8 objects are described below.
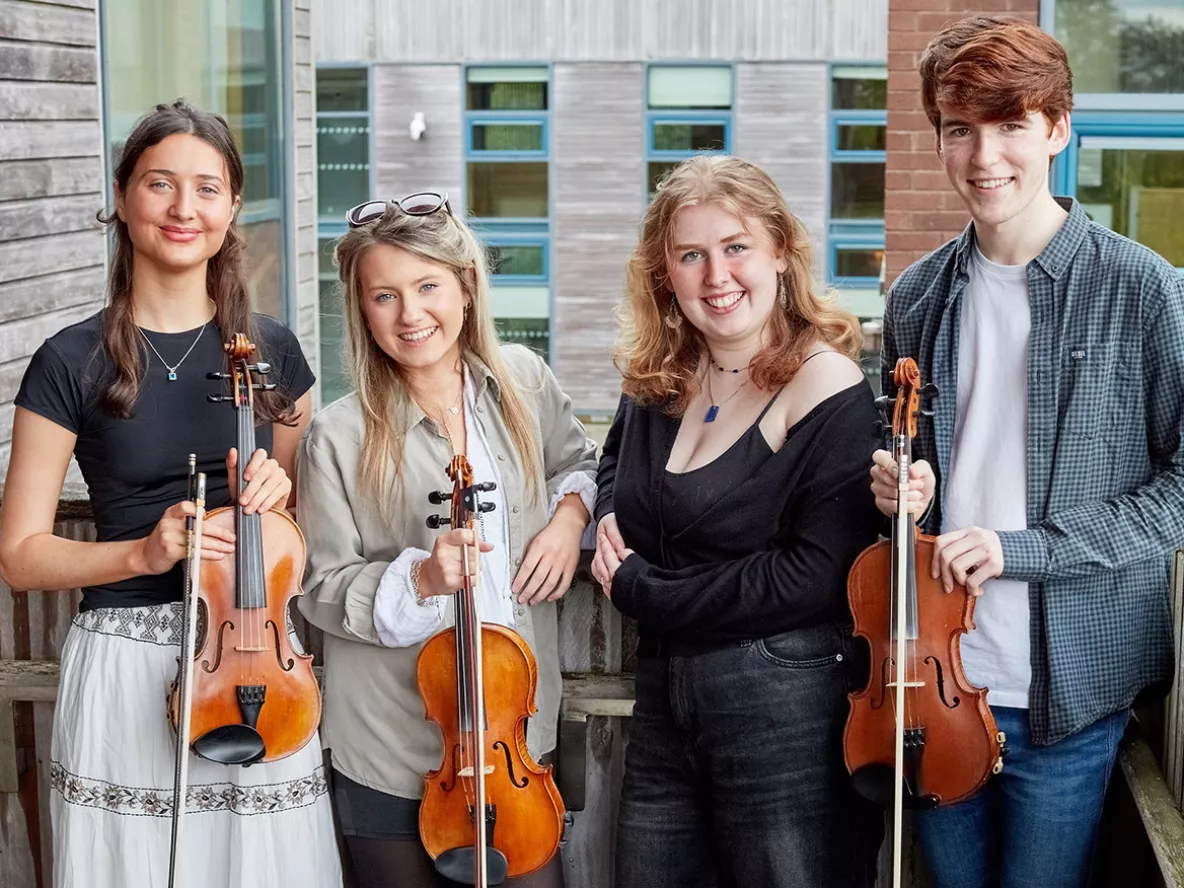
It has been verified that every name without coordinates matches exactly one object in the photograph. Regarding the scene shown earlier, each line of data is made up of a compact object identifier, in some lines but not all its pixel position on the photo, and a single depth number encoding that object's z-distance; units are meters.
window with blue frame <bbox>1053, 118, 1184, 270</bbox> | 6.07
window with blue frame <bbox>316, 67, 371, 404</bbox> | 17.11
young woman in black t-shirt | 2.29
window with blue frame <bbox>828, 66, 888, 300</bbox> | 16.53
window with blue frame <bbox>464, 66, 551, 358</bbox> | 16.95
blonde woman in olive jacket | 2.32
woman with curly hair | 2.20
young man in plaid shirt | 2.19
